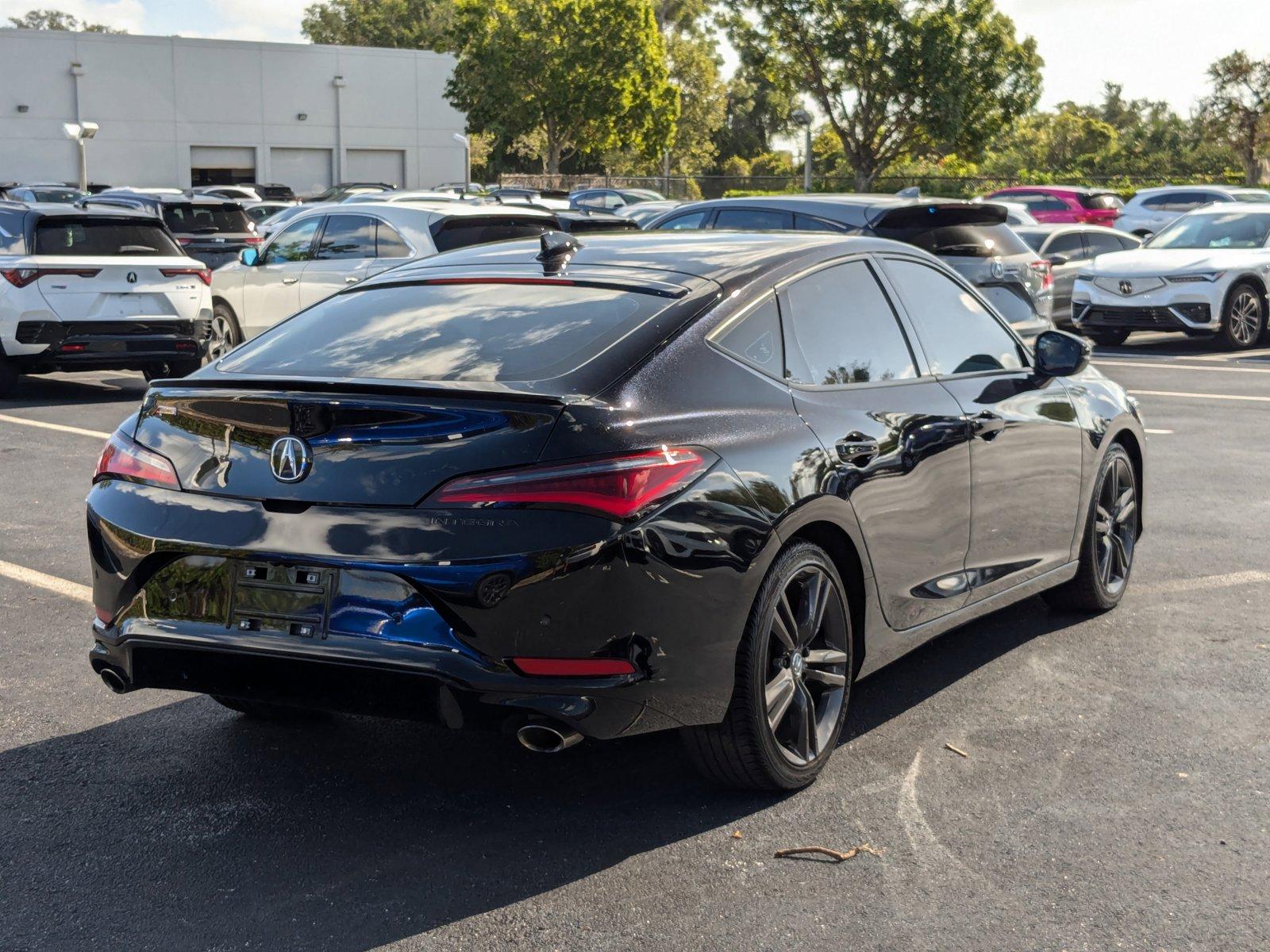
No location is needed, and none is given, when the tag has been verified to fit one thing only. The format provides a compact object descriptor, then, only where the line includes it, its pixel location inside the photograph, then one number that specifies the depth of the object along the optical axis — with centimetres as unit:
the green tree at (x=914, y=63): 4750
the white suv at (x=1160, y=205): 3039
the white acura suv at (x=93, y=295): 1296
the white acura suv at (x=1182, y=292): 1777
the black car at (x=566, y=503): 368
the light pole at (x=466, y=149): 5030
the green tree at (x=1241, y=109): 5122
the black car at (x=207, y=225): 2086
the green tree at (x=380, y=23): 9531
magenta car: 3119
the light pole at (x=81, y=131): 4131
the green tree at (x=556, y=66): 5625
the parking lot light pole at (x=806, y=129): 3756
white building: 5325
